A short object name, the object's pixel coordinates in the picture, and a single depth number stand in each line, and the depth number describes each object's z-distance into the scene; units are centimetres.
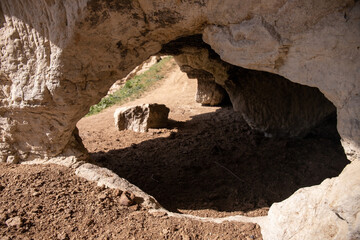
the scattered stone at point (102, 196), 248
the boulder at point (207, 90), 608
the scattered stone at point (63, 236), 209
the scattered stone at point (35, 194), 242
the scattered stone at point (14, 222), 212
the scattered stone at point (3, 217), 215
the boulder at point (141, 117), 537
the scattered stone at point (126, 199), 247
